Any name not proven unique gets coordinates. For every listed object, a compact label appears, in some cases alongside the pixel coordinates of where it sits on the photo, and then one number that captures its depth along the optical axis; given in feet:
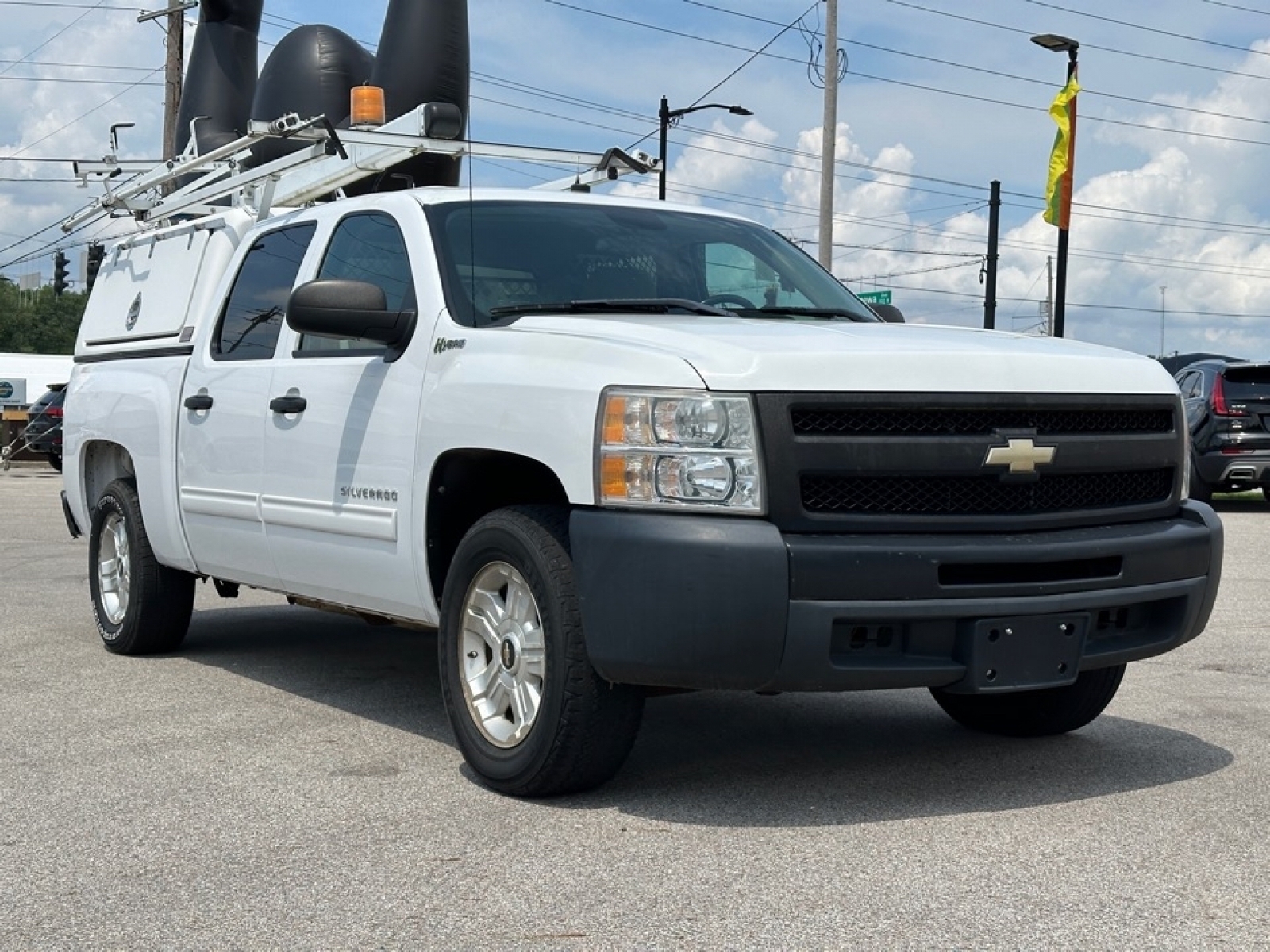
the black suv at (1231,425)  58.95
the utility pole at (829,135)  81.25
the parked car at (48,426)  98.84
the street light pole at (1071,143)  76.95
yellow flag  77.92
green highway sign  119.97
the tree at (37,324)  465.06
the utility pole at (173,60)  102.78
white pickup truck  15.15
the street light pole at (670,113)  108.06
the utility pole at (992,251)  149.79
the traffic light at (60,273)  101.49
